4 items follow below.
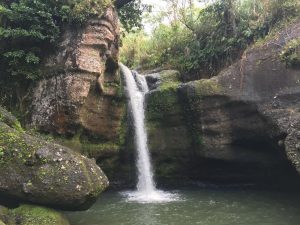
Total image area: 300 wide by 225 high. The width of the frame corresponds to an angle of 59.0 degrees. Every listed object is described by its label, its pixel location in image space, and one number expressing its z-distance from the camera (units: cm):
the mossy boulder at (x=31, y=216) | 530
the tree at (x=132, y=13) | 1222
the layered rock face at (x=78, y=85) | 863
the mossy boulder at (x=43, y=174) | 556
